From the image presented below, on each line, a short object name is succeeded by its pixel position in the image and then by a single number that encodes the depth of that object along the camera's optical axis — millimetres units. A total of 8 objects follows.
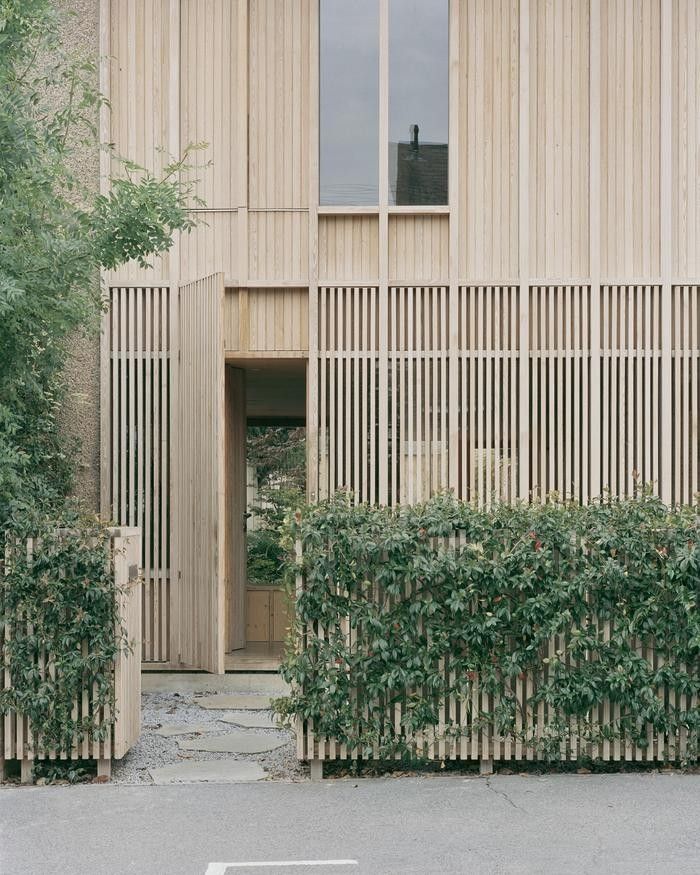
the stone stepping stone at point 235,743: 8195
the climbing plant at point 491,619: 7008
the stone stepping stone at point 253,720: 8984
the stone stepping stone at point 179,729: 8633
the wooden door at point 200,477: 9867
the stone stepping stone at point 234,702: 9703
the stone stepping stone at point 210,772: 7289
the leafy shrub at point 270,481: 13070
